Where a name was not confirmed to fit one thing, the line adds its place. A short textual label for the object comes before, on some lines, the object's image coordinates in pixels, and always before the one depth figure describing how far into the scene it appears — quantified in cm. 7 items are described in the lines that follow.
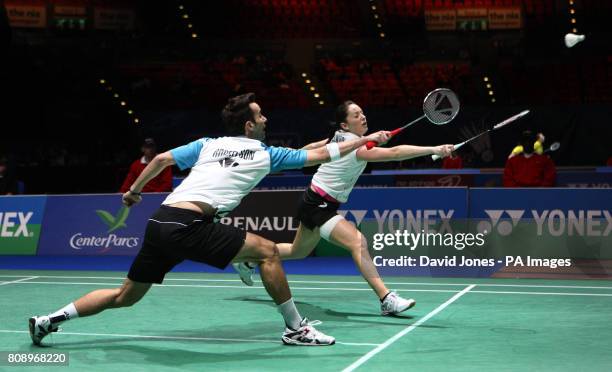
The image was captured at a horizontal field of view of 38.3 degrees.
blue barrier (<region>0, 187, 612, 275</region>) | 973
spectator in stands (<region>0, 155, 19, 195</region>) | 1403
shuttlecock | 915
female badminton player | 710
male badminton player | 551
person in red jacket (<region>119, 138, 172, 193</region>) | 1269
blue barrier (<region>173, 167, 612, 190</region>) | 1538
